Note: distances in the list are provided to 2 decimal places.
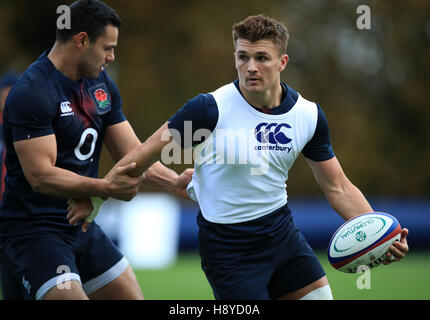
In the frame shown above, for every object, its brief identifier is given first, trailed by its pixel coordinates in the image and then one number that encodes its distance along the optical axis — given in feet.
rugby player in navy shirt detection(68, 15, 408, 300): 31.27
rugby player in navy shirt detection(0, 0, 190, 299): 32.50
